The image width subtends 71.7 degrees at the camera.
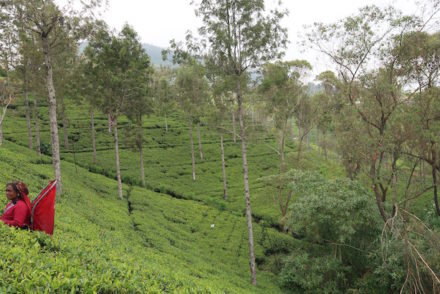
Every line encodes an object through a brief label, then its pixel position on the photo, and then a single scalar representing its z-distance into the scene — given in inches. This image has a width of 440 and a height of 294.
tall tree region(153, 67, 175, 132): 2086.4
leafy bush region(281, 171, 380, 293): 877.8
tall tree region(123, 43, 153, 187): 1263.5
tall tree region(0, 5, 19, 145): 725.9
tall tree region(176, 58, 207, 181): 1984.5
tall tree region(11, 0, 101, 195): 723.4
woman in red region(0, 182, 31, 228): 333.4
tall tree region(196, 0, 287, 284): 834.2
